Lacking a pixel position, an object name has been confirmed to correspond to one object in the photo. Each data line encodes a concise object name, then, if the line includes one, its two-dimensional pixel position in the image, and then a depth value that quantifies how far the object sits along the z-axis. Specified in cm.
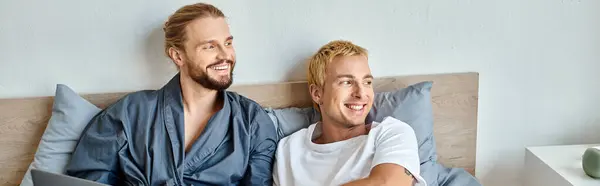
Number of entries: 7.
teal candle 169
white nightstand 173
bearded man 168
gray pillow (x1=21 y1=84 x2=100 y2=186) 176
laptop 127
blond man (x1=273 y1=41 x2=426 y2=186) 156
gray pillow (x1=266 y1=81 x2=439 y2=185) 179
